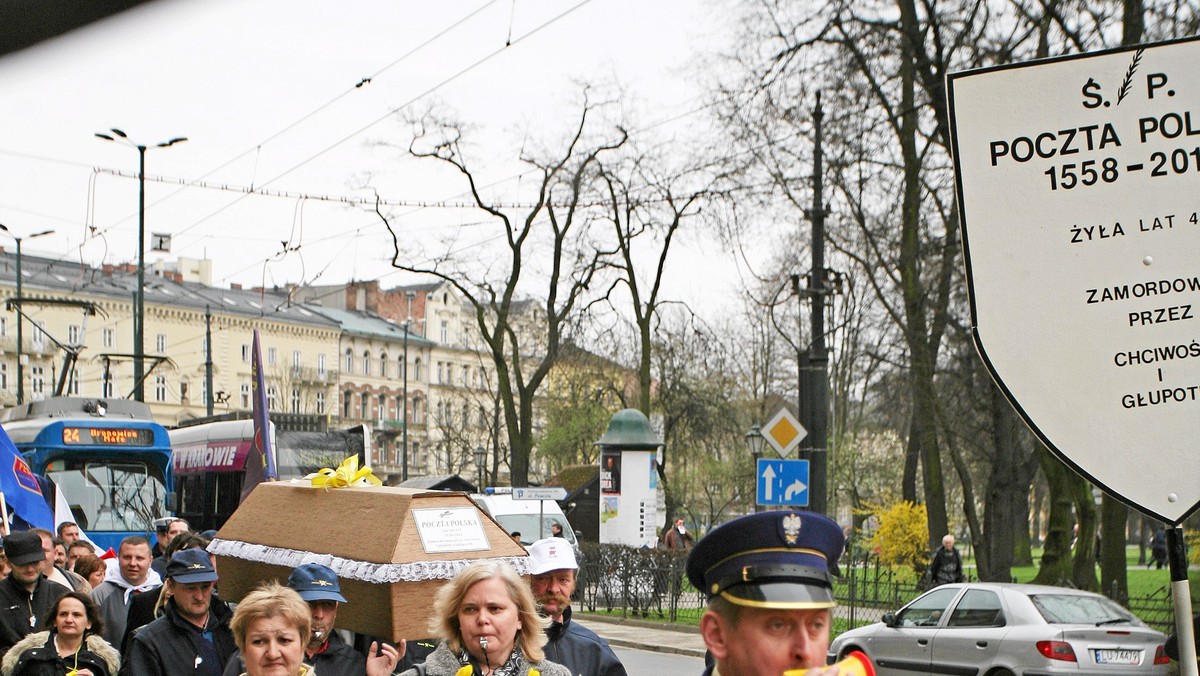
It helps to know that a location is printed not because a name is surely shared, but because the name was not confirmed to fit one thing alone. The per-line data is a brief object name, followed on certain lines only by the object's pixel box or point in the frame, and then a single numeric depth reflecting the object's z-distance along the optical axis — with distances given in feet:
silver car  47.83
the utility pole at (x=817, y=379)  66.13
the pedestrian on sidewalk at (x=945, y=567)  75.20
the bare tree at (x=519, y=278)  126.52
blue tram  77.30
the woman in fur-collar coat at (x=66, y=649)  21.90
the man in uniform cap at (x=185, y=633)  20.18
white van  92.48
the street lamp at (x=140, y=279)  94.85
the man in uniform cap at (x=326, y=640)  17.22
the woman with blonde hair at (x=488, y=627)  14.83
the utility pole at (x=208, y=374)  169.31
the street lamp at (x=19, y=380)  136.76
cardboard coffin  18.07
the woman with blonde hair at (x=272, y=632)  15.31
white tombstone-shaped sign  10.35
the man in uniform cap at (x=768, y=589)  7.09
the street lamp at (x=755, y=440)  84.02
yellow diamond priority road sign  63.16
